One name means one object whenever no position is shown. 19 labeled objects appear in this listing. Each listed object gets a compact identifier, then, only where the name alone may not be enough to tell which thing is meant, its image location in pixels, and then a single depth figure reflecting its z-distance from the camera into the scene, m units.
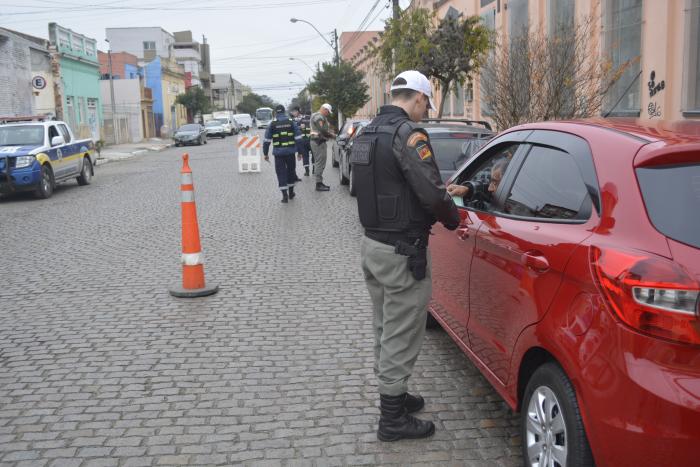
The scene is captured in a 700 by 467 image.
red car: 2.40
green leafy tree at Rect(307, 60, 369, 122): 45.69
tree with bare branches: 11.52
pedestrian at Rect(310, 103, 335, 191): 15.94
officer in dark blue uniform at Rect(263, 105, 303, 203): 13.72
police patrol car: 15.11
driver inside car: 4.20
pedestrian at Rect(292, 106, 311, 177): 19.72
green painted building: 34.44
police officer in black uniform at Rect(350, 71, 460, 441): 3.54
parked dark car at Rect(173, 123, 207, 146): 45.09
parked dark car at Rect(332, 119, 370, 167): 15.78
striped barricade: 21.44
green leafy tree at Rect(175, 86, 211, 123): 71.31
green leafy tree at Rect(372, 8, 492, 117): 17.05
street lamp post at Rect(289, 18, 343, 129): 47.72
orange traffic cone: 6.94
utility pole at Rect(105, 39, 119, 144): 45.31
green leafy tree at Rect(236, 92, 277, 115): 148.88
